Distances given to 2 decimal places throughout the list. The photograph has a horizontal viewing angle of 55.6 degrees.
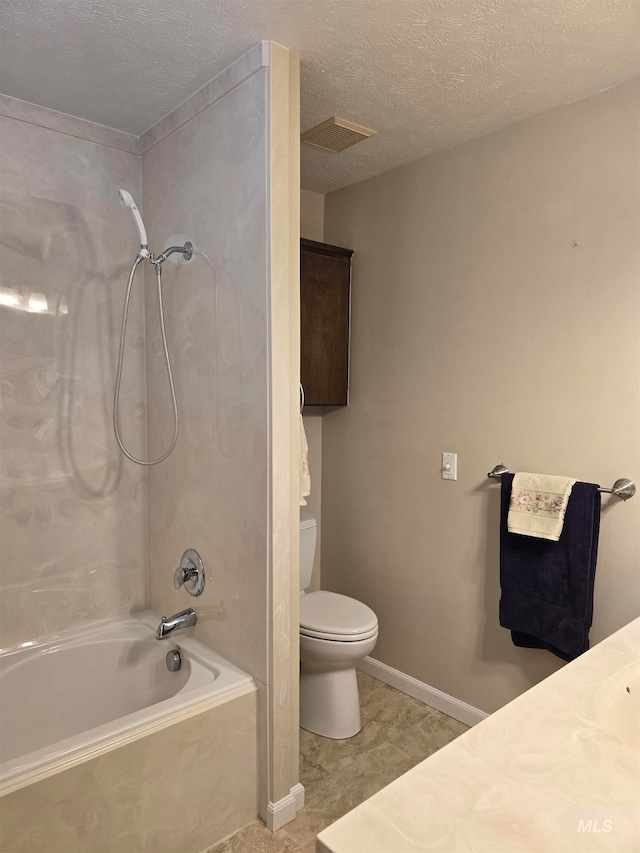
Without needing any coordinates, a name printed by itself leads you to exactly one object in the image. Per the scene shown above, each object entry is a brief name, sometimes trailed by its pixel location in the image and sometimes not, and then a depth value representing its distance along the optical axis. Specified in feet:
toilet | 8.02
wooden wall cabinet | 9.48
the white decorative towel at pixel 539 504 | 6.95
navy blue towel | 6.79
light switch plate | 8.48
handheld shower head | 6.54
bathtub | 5.22
